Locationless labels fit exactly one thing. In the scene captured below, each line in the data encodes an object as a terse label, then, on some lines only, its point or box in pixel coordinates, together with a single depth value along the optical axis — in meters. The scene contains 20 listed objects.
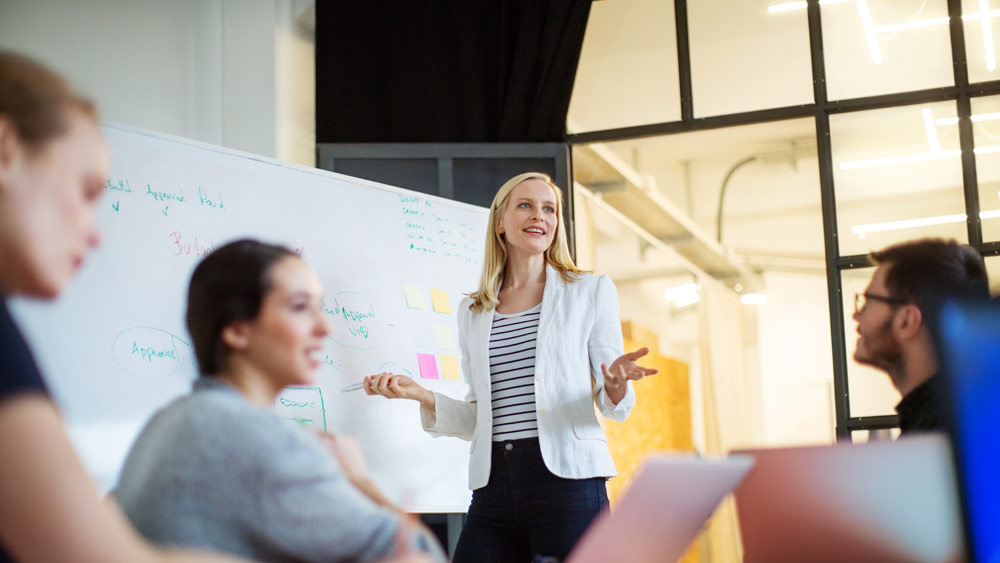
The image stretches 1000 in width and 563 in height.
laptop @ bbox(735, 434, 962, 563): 1.08
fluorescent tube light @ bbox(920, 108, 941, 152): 3.74
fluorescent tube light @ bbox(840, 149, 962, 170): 3.72
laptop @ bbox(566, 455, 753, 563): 1.08
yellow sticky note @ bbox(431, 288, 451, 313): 3.42
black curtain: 4.10
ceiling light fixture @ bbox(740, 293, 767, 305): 7.73
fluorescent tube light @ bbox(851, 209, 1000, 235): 3.64
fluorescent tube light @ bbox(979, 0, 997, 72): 3.70
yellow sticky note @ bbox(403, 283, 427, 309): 3.32
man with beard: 1.38
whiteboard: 2.49
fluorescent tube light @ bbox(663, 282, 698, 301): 6.99
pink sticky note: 3.29
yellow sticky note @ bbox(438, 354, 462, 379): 3.37
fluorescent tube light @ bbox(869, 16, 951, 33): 3.78
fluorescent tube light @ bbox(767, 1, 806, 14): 3.97
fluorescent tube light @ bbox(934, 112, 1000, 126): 3.69
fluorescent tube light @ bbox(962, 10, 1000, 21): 3.72
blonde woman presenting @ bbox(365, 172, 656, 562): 2.38
